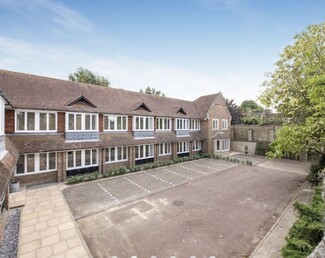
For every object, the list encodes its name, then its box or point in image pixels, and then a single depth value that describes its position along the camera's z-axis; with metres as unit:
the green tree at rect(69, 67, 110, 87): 34.72
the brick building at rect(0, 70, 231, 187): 12.38
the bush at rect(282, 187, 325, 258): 4.85
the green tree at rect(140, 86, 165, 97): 48.09
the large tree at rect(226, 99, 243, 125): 35.94
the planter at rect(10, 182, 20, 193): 11.42
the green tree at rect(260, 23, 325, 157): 8.94
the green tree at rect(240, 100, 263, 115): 67.56
